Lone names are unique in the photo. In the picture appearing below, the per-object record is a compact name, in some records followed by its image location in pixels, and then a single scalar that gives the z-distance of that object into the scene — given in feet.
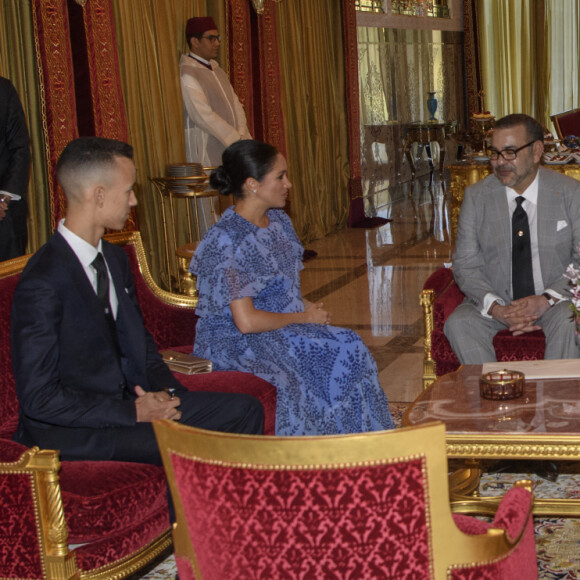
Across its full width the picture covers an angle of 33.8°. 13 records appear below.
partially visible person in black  15.33
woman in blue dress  11.71
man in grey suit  12.69
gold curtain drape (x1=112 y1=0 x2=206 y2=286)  21.59
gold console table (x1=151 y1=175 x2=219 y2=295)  21.33
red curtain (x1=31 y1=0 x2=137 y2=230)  18.84
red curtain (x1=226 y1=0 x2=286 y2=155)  25.76
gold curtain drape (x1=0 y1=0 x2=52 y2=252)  18.16
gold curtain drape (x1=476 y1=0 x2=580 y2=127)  44.24
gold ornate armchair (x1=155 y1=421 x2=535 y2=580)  5.15
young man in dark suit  8.60
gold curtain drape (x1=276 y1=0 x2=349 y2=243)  29.37
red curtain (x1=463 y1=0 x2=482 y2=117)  43.91
